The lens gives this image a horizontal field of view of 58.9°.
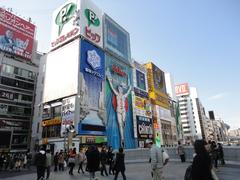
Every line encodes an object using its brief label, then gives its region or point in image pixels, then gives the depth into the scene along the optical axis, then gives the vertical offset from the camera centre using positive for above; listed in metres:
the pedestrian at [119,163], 9.13 -0.56
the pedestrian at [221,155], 14.93 -0.60
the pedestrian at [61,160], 19.02 -0.75
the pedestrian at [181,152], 18.12 -0.37
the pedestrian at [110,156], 15.49 -0.44
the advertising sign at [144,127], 55.59 +5.62
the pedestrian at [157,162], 7.08 -0.45
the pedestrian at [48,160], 12.16 -0.45
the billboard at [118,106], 45.42 +9.85
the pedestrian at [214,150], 12.51 -0.21
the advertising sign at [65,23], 44.50 +27.22
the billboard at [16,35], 47.98 +26.86
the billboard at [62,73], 40.37 +15.49
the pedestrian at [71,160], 14.75 -0.61
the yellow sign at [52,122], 39.19 +5.44
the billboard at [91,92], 37.94 +11.02
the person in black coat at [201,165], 3.43 -0.29
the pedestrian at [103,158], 13.60 -0.50
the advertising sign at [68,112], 36.52 +6.69
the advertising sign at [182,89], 118.38 +31.95
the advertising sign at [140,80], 64.23 +20.54
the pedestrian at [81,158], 15.86 -0.53
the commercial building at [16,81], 45.59 +16.05
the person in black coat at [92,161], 8.60 -0.41
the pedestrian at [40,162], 10.40 -0.47
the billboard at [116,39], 52.38 +28.09
